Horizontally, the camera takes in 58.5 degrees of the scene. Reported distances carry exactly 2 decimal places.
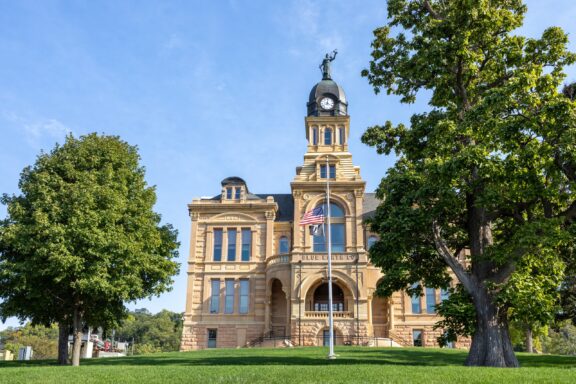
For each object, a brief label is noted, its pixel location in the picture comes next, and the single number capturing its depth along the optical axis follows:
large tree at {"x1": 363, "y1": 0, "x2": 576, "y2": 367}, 16.16
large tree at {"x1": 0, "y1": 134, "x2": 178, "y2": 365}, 22.00
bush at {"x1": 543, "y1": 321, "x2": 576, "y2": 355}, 59.31
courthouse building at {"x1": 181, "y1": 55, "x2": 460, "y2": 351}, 38.12
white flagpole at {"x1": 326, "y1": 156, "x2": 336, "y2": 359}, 22.24
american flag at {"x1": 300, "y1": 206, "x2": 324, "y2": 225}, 29.33
